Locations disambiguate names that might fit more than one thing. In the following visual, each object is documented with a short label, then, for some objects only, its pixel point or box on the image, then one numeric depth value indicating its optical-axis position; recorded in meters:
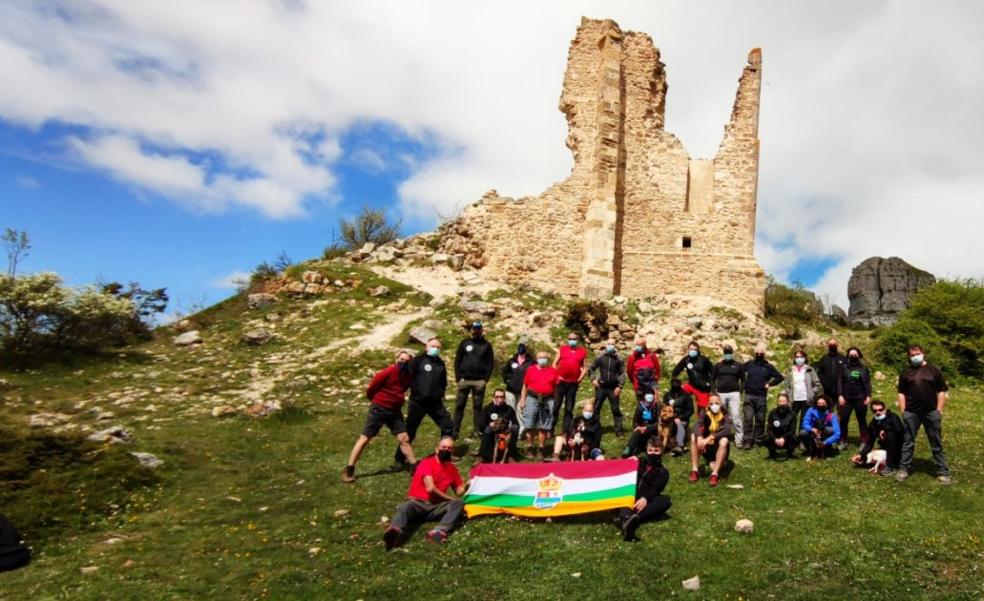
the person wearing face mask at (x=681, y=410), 9.77
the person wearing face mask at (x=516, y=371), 10.63
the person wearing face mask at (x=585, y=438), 9.00
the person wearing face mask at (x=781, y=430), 9.32
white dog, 8.41
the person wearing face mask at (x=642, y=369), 10.66
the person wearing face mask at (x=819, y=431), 9.23
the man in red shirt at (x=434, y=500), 6.76
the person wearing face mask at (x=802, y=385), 10.01
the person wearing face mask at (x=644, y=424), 8.84
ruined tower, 23.25
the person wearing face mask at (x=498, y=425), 9.06
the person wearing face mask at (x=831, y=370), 9.84
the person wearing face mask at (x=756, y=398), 9.99
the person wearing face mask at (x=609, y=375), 10.76
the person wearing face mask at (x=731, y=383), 10.13
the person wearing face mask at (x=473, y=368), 10.31
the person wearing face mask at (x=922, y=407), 8.09
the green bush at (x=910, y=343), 16.70
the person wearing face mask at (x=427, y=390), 9.30
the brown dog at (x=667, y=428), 9.52
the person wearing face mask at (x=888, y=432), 8.44
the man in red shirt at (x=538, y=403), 9.71
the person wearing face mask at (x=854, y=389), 9.49
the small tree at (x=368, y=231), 35.88
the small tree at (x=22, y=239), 16.78
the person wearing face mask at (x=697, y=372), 10.52
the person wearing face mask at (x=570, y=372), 10.54
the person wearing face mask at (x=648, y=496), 6.73
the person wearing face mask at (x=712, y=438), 8.50
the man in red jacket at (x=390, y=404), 8.93
